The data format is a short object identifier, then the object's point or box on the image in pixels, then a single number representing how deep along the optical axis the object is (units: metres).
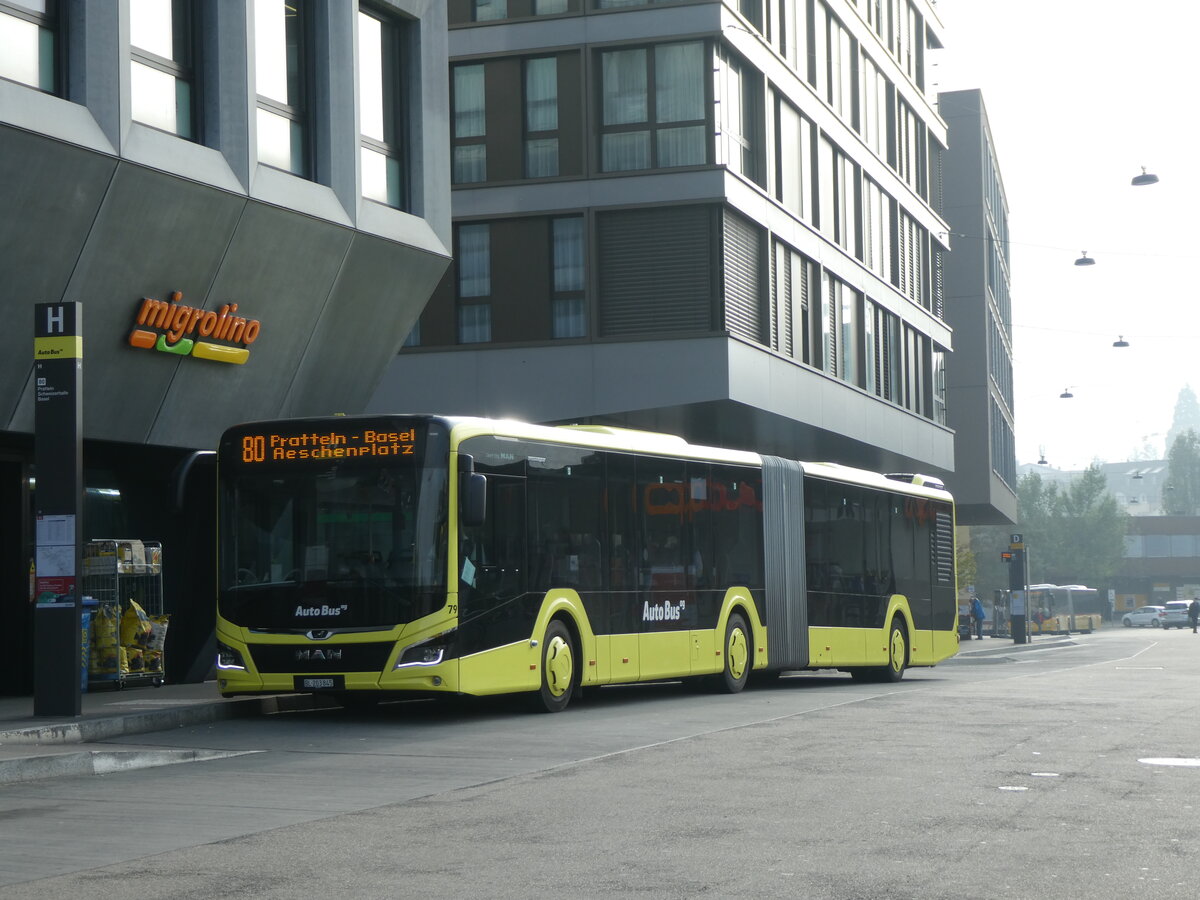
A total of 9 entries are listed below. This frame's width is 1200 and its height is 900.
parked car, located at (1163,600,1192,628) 95.88
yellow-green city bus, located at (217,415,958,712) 15.44
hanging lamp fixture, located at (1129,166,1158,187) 41.75
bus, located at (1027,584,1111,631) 75.38
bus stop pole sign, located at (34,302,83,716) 15.03
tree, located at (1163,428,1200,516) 179.25
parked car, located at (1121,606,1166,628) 99.25
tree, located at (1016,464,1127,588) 108.19
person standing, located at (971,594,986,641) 63.03
